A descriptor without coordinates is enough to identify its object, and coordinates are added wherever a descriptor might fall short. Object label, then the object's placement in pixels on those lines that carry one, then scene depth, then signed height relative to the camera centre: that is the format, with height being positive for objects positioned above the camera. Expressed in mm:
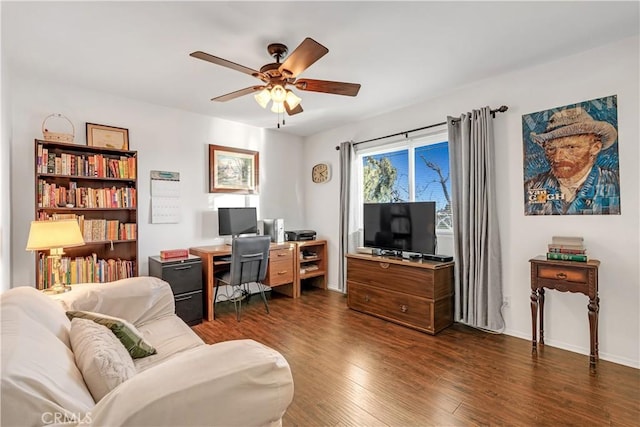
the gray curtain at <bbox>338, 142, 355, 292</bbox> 4301 +179
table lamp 2119 -138
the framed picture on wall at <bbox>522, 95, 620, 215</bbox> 2383 +440
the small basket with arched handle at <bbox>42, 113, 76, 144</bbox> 2760 +768
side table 2229 -531
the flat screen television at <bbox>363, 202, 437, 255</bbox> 3156 -139
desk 3408 -633
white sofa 737 -454
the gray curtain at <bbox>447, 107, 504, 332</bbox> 2902 -88
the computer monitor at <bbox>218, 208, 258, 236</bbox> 3932 -68
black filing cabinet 3120 -673
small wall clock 4703 +666
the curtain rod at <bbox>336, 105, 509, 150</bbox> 2857 +991
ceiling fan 1946 +969
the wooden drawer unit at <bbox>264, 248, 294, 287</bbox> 3950 -689
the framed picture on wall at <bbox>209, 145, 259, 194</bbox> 4016 +639
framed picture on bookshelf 3092 +850
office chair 3268 -506
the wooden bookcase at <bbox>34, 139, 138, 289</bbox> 2691 +136
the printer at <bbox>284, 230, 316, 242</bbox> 4400 -291
